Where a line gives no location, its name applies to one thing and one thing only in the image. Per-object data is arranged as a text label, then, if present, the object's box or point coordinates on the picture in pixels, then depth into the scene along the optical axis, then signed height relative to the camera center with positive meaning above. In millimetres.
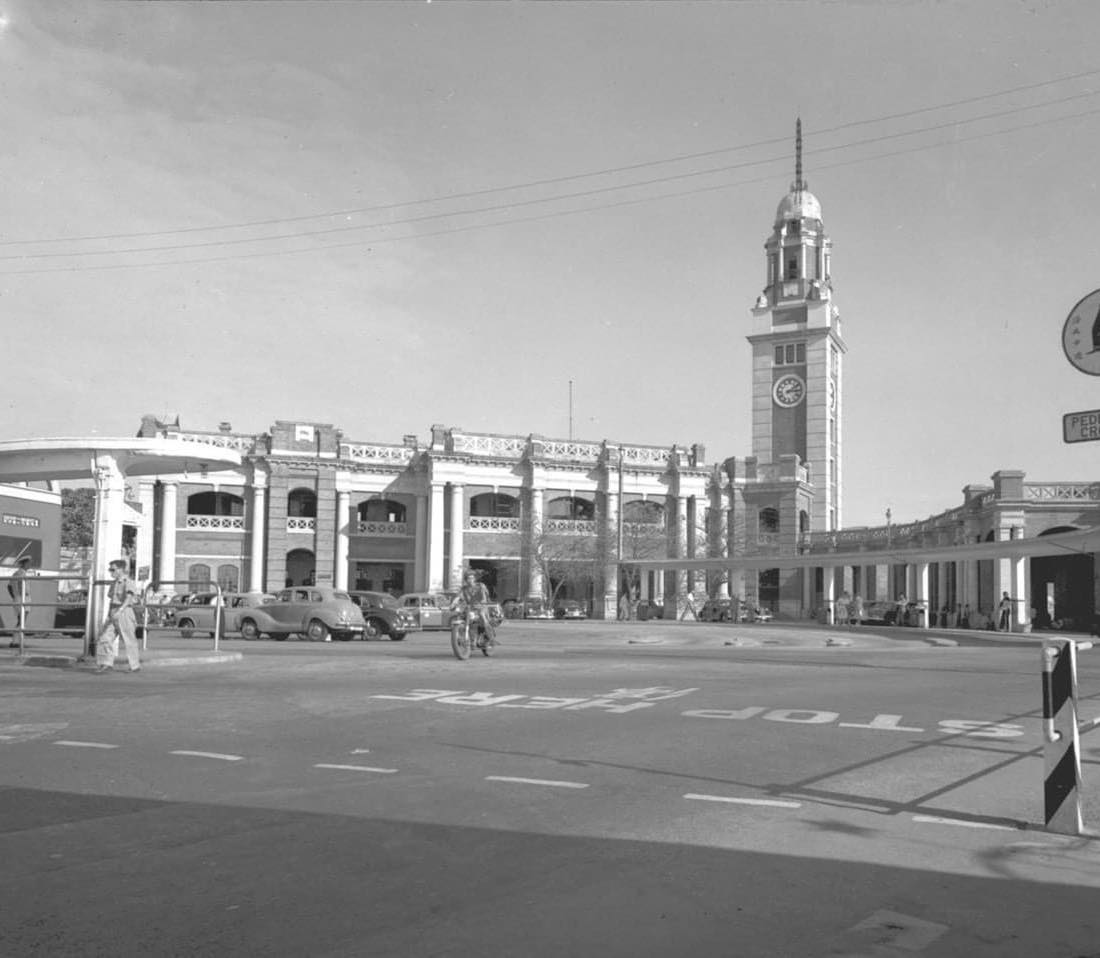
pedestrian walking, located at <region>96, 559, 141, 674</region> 16203 -948
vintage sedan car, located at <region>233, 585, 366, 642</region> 29297 -1439
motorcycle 19859 -1287
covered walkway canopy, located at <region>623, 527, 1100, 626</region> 32812 +479
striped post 6453 -1048
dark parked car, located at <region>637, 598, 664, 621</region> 55125 -2160
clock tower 81250 +16596
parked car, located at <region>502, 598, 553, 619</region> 53781 -2151
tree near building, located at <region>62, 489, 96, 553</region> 73375 +2643
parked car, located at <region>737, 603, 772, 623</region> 55375 -2372
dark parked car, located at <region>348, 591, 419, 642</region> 30703 -1555
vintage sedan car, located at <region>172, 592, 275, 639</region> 30781 -1382
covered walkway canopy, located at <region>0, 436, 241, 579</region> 17688 +1732
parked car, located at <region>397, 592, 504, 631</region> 35094 -1386
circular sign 7234 +1602
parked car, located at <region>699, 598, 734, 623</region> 56469 -2254
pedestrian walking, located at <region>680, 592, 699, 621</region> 53141 -1940
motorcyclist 20453 -657
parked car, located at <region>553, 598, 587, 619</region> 54938 -2207
